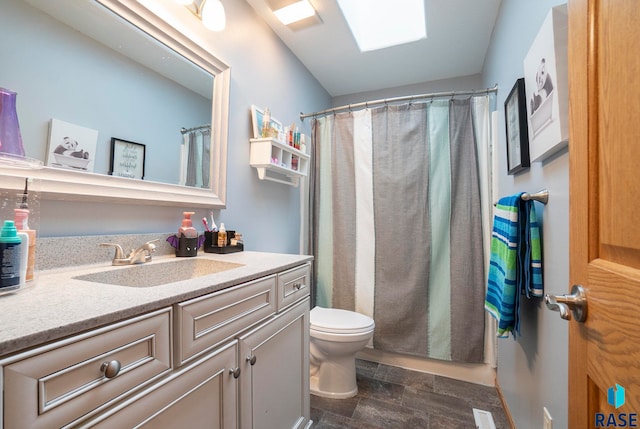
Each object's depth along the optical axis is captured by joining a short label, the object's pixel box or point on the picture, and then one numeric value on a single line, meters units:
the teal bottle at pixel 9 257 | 0.58
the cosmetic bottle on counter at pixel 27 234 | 0.69
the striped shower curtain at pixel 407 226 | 1.90
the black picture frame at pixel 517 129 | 1.23
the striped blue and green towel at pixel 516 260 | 1.10
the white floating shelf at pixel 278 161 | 1.69
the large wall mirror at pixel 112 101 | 0.83
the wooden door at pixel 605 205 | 0.42
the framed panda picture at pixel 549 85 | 0.87
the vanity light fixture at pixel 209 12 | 1.29
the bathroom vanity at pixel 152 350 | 0.43
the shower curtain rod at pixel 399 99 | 1.85
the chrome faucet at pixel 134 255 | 1.01
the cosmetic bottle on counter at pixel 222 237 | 1.39
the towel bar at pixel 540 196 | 1.03
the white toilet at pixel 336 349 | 1.62
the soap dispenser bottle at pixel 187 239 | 1.23
